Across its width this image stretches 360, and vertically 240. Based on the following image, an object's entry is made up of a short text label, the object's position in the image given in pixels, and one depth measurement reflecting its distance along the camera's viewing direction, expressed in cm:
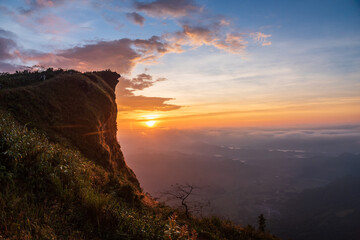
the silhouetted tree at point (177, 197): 1068
